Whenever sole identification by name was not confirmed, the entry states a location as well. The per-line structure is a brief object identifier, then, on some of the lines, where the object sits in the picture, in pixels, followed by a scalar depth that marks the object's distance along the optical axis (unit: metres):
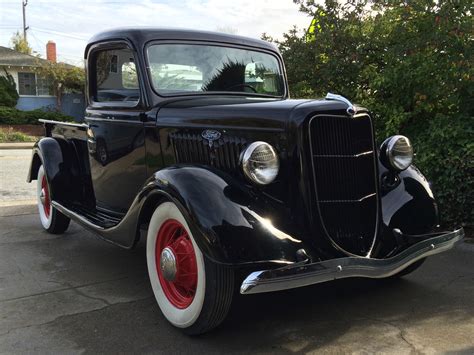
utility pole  44.81
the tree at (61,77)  25.58
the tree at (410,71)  5.20
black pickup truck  2.78
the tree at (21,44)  39.41
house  26.72
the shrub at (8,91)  24.53
